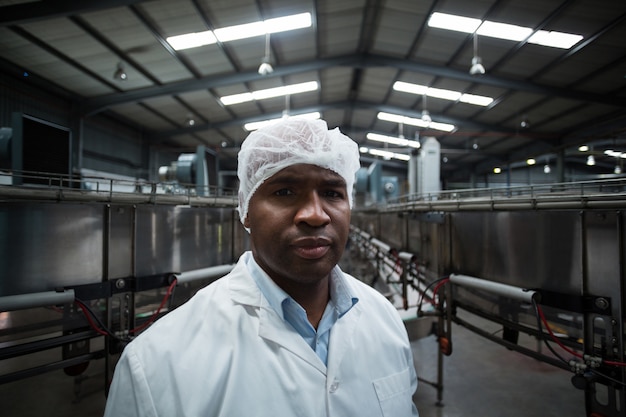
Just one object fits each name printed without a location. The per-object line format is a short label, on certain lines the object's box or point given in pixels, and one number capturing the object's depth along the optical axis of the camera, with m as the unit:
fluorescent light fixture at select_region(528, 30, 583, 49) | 2.51
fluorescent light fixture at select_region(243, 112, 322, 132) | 8.95
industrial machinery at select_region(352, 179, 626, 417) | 1.45
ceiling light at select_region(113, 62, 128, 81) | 2.83
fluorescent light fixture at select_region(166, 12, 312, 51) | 4.71
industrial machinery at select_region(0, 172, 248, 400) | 1.57
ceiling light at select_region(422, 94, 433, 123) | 6.36
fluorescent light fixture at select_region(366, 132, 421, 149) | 10.32
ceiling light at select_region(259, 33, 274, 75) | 4.52
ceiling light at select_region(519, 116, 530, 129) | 5.24
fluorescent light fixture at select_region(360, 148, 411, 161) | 11.29
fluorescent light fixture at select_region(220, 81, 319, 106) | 7.26
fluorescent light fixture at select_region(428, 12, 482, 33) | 4.39
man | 0.75
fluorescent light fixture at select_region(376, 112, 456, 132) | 8.43
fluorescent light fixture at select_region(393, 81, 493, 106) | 6.77
